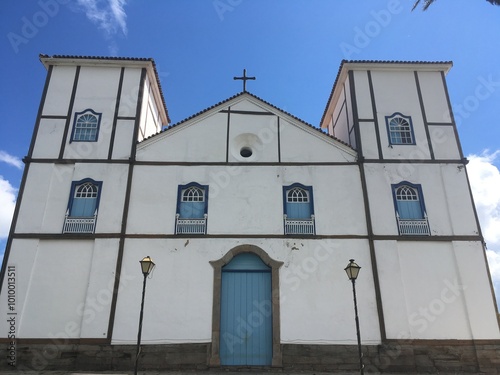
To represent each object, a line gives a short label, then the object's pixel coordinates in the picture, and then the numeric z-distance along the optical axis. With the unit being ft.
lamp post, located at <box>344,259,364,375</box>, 37.76
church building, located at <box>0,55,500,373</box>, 44.24
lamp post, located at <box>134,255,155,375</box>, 37.24
